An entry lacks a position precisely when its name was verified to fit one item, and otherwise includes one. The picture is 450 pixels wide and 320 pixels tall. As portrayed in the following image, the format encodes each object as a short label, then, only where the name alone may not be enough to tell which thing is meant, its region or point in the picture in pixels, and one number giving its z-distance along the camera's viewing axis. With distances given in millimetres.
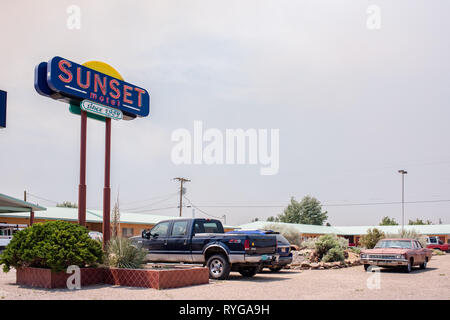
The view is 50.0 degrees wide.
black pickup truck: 15078
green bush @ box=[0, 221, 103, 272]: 12352
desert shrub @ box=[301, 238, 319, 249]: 27984
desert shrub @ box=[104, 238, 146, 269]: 13586
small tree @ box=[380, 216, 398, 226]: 113950
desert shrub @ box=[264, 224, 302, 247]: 31609
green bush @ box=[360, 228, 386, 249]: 33438
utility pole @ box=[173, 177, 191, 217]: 59681
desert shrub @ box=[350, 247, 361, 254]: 29256
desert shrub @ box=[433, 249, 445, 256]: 38647
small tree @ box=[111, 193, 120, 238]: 14680
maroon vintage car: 19109
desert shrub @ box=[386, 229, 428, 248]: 35875
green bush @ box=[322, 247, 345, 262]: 22672
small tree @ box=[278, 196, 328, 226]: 101062
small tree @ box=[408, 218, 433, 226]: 117812
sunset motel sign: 14391
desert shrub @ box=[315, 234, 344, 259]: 23423
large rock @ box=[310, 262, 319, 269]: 20942
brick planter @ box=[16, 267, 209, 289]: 12398
